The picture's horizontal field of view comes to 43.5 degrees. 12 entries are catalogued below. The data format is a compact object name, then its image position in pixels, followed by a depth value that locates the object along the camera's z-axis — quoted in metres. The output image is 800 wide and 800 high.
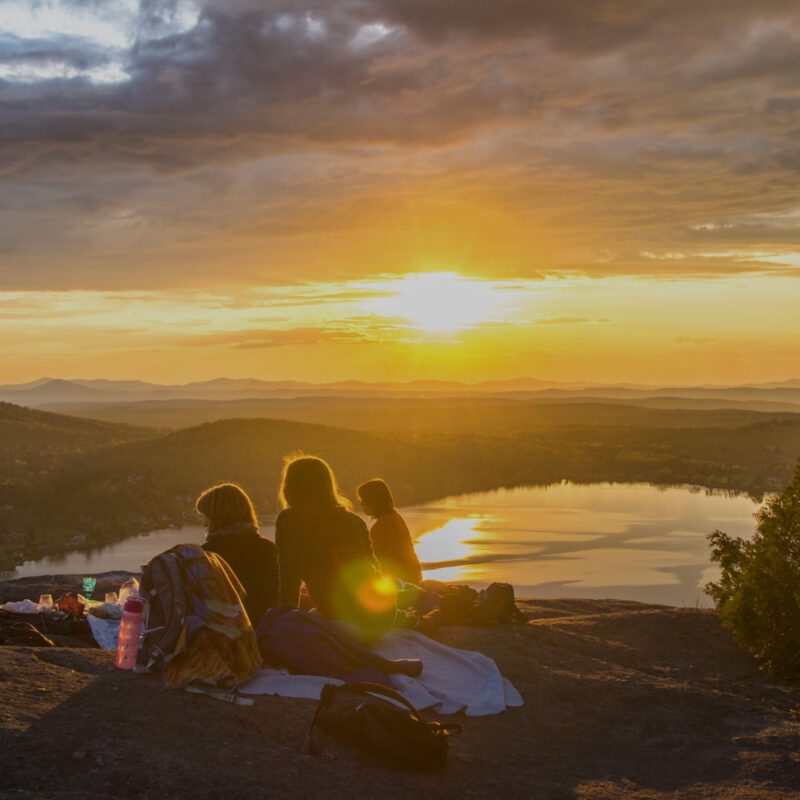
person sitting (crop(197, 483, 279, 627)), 8.30
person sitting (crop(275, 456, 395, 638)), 8.48
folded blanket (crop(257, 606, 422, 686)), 7.80
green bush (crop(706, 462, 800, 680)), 10.63
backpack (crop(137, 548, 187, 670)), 7.34
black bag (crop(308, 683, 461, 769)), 6.43
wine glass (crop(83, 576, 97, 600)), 12.22
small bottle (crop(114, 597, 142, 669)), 7.50
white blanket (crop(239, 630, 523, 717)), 7.63
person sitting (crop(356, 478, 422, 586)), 10.72
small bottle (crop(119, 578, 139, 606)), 9.69
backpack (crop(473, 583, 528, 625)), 10.71
